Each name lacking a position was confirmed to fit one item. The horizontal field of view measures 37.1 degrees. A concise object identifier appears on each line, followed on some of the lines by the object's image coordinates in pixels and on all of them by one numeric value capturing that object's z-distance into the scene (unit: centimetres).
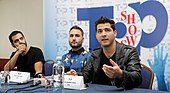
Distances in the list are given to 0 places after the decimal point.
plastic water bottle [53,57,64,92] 180
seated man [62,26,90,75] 273
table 171
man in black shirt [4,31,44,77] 299
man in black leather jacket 204
